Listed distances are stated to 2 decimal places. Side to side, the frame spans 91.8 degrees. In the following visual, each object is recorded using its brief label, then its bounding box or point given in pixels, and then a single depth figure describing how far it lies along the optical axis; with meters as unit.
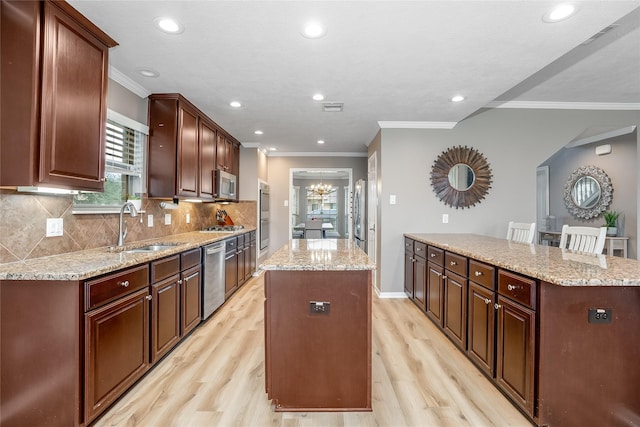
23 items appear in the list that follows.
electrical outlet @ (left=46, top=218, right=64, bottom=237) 1.99
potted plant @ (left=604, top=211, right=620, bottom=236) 4.65
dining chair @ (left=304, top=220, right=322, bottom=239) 7.08
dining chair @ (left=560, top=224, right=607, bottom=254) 2.29
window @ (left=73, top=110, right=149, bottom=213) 2.41
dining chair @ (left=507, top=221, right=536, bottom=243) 2.99
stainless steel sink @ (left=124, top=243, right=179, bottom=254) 2.71
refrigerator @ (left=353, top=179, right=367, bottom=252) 5.79
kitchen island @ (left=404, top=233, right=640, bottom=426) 1.53
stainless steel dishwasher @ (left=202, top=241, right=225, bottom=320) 3.10
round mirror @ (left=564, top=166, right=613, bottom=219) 5.04
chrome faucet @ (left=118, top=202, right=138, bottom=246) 2.43
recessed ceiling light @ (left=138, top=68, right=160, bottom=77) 2.51
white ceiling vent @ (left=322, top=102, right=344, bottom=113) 3.32
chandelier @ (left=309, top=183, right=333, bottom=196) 10.20
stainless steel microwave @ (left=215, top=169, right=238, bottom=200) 4.14
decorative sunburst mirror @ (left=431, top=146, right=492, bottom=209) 4.05
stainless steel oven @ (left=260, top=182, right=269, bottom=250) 5.40
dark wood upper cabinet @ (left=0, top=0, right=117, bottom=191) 1.59
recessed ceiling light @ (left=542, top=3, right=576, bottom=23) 1.72
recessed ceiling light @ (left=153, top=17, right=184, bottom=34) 1.86
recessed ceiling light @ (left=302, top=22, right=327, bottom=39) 1.91
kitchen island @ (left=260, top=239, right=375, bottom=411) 1.76
